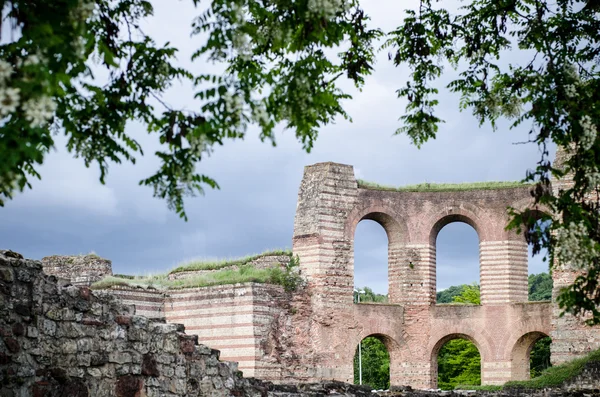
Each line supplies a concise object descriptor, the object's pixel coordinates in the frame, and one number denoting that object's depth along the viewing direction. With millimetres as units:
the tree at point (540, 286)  58406
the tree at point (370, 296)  65000
